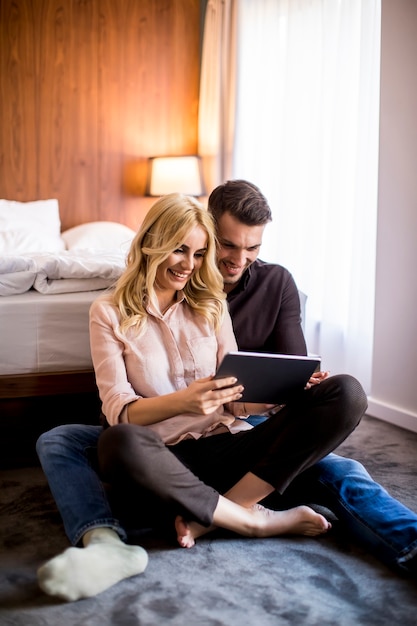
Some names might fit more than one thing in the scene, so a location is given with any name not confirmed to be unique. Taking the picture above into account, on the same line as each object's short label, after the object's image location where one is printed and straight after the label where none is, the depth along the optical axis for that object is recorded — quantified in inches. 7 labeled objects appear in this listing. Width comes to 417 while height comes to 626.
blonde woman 60.6
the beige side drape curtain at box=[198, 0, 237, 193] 159.2
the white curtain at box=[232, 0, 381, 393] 118.4
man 56.4
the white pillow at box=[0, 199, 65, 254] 138.3
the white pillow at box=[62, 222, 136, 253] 148.2
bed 85.7
